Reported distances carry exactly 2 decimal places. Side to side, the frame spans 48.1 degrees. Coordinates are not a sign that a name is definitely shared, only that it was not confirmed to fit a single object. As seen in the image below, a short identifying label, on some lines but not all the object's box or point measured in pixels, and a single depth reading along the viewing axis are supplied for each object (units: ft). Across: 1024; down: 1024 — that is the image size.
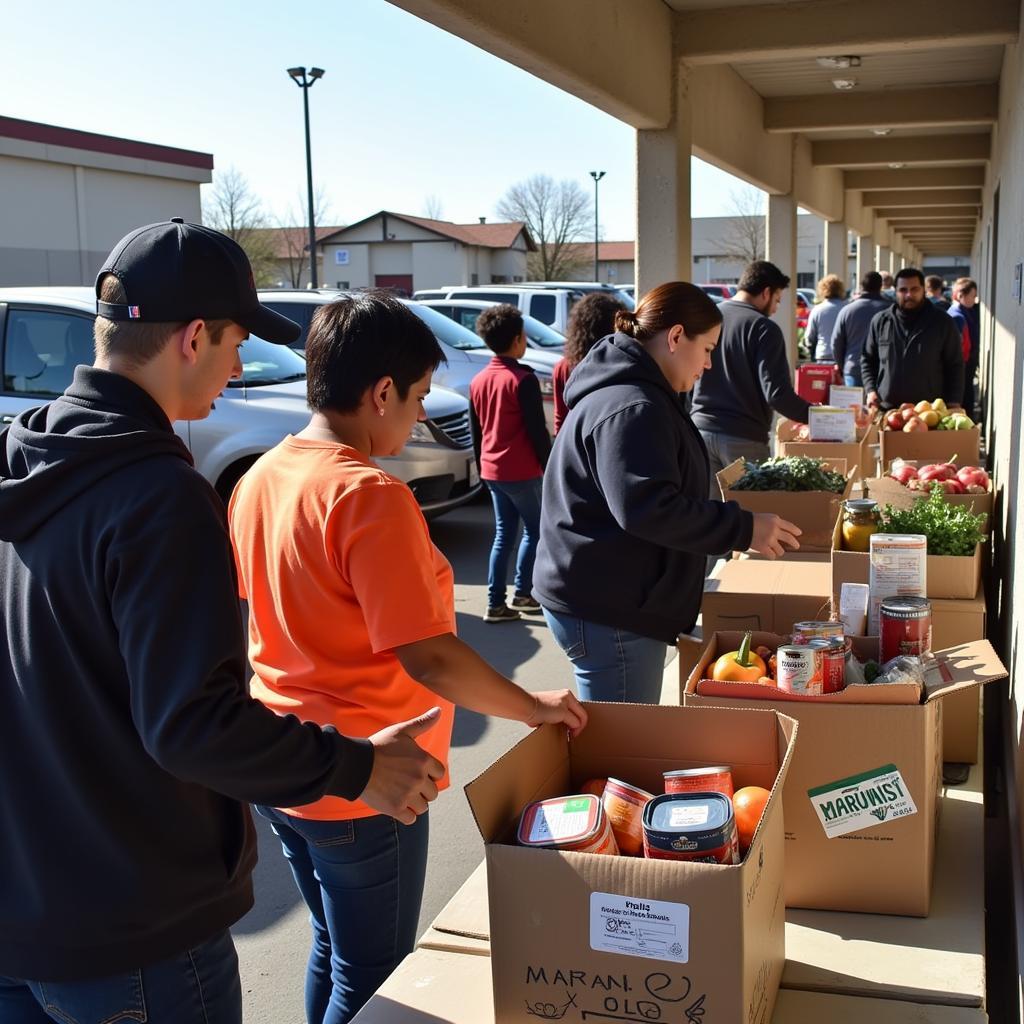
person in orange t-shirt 6.86
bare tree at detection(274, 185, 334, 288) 185.68
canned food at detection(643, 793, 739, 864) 5.79
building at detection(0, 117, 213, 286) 98.84
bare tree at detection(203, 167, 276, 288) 147.95
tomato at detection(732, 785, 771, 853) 6.83
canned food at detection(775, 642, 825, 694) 7.99
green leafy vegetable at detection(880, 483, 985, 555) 12.23
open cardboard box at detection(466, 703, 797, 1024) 5.61
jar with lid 12.31
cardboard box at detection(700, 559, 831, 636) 11.63
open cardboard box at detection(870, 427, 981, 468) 20.54
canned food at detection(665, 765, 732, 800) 6.98
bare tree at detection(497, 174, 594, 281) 210.55
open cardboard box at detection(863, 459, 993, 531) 14.05
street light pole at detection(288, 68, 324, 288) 76.69
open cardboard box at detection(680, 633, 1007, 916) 7.80
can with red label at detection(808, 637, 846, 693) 8.07
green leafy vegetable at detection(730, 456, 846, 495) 15.80
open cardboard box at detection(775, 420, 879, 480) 19.36
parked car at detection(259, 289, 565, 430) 34.19
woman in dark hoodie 10.07
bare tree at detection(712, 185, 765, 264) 200.31
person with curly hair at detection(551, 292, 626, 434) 17.79
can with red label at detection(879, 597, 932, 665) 9.10
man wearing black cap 5.14
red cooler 27.86
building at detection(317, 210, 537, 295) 199.72
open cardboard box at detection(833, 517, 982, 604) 11.53
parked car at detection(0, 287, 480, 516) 24.58
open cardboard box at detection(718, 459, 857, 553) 15.44
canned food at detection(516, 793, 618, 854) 6.00
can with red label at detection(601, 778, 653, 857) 6.64
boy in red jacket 22.34
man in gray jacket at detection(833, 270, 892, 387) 33.27
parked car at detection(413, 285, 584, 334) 52.54
